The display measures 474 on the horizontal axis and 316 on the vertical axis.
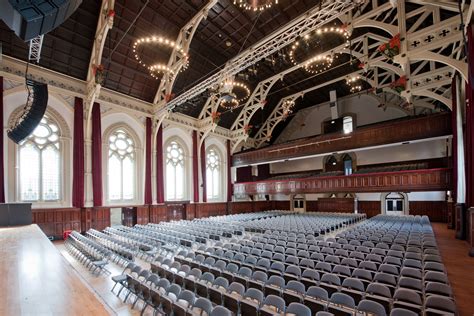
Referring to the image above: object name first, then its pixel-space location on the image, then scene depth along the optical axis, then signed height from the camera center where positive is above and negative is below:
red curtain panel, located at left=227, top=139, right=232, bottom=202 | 25.53 -0.11
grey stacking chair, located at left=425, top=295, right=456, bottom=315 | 3.79 -2.18
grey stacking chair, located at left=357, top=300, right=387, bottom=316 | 3.84 -2.21
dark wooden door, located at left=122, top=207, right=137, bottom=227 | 18.24 -3.04
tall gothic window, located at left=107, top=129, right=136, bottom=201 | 17.86 +0.64
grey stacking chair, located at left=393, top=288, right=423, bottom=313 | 4.09 -2.25
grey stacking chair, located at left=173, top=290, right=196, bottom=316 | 4.15 -2.29
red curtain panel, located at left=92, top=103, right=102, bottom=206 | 16.19 +1.40
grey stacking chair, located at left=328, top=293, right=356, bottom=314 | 4.20 -2.31
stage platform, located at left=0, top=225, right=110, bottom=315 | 3.21 -1.75
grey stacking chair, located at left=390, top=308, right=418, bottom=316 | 3.49 -2.06
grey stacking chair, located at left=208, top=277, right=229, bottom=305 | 4.93 -2.39
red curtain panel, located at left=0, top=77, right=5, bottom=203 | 12.47 +0.31
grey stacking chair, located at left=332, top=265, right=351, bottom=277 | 5.81 -2.39
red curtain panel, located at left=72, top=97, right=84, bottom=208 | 15.41 +1.24
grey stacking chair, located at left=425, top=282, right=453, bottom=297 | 4.42 -2.21
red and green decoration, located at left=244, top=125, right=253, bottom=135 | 24.04 +4.30
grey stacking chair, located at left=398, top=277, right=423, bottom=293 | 4.83 -2.28
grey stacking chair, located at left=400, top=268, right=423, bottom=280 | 5.39 -2.31
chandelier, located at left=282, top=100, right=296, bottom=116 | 23.69 +6.47
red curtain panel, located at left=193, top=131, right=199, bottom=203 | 22.21 +0.35
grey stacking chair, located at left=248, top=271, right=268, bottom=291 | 5.25 -2.39
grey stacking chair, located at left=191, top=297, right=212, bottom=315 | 4.04 -2.20
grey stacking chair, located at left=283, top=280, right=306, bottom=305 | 4.71 -2.38
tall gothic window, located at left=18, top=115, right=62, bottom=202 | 14.09 +0.75
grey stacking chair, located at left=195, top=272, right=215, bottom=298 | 5.30 -2.49
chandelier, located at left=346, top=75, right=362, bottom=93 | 22.18 +7.88
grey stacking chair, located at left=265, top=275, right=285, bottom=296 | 5.05 -2.39
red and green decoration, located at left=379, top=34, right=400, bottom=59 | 10.40 +5.23
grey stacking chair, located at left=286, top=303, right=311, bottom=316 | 3.84 -2.18
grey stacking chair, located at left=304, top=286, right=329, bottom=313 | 4.31 -2.35
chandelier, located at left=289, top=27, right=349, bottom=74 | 14.63 +8.60
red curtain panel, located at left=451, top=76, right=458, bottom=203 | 12.30 +1.53
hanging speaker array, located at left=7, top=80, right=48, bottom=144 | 9.58 +2.71
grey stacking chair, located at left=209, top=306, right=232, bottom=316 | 3.74 -2.11
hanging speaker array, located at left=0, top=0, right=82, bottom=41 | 3.06 +2.12
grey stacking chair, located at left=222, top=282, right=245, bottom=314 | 4.63 -2.39
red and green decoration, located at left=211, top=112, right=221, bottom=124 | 20.32 +4.67
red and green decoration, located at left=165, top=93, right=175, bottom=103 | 17.01 +5.34
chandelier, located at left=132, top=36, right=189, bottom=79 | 14.23 +7.44
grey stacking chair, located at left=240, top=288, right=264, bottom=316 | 4.34 -2.34
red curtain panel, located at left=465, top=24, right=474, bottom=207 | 9.16 +0.76
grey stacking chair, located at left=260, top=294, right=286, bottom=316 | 4.11 -2.26
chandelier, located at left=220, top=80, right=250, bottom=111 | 22.41 +7.30
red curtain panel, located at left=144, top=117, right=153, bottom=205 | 18.87 +0.77
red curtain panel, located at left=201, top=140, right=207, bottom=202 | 22.97 +0.44
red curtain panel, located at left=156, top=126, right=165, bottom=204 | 19.48 +0.30
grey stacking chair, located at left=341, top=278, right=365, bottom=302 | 4.71 -2.34
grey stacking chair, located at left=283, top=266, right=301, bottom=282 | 5.77 -2.44
